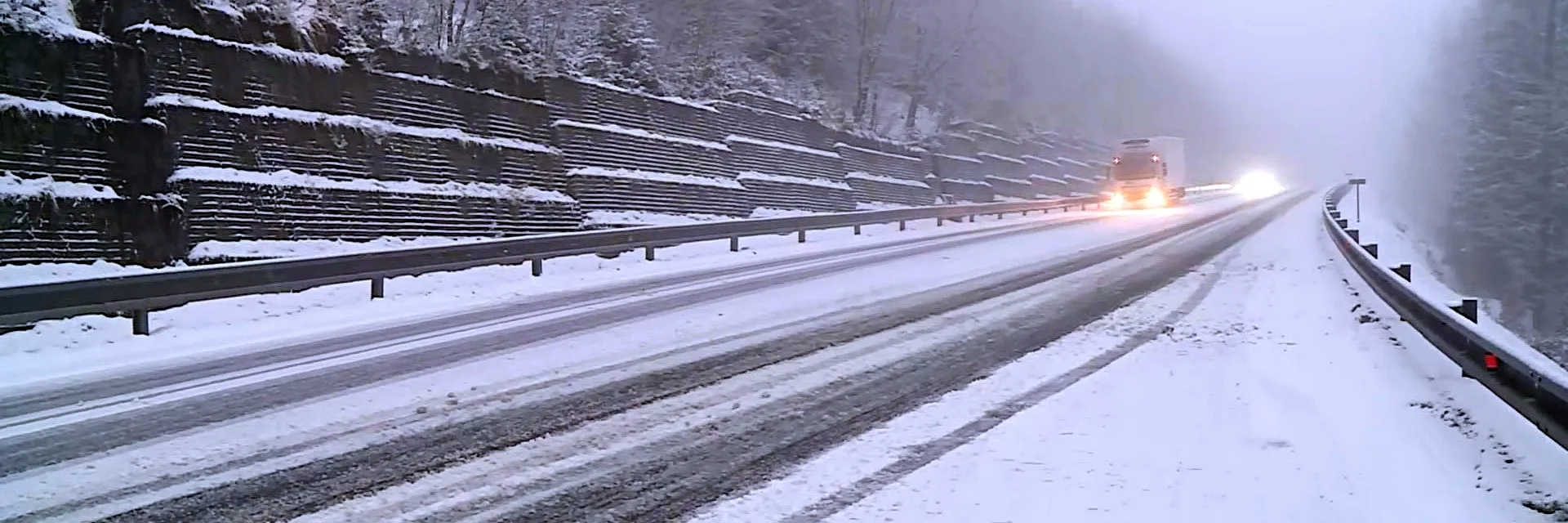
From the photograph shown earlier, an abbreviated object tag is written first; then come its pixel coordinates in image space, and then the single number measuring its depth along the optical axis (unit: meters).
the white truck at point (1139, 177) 46.69
